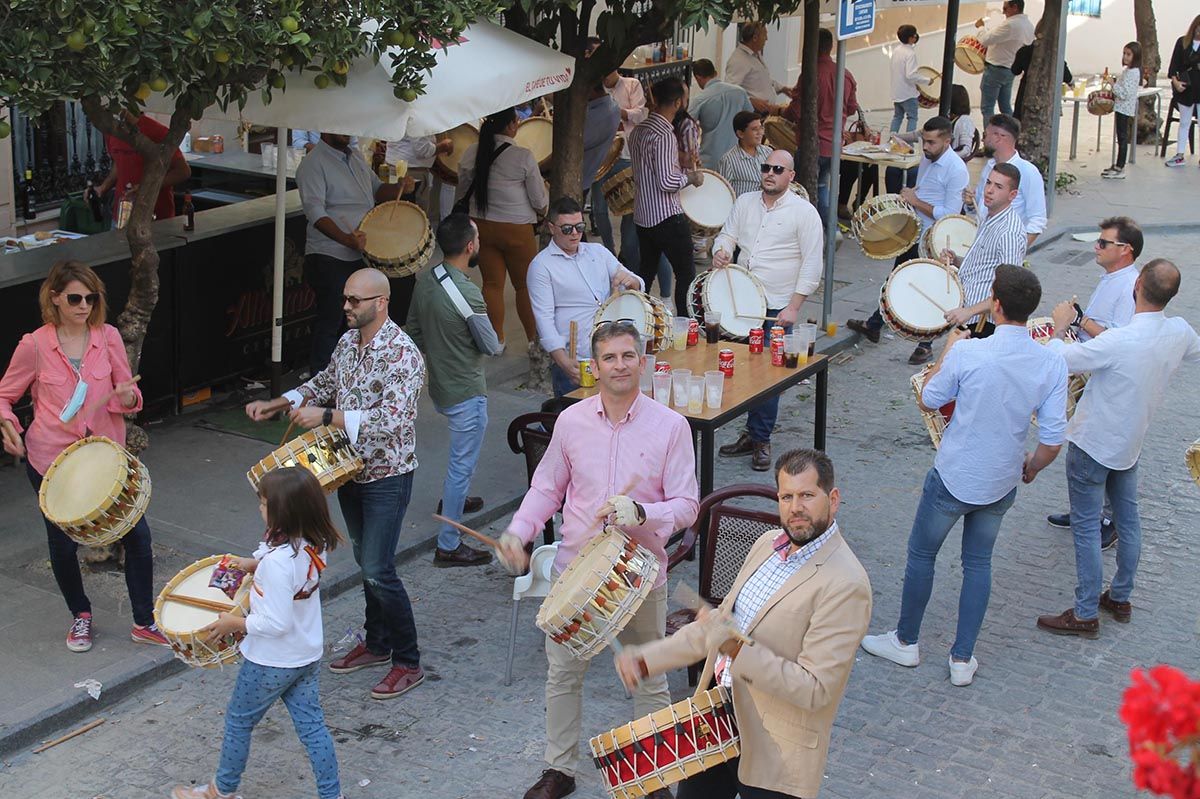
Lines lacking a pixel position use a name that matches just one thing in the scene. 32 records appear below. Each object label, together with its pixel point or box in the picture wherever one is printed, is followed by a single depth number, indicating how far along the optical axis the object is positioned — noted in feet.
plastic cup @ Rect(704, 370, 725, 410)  25.85
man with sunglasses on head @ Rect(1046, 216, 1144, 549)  25.94
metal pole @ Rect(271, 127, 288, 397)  31.01
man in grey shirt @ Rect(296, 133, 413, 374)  33.50
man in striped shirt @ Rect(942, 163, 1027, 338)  30.32
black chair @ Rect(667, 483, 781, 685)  21.34
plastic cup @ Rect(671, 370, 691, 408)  25.86
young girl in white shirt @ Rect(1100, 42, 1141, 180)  70.54
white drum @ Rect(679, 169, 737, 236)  41.16
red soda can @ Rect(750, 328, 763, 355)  29.71
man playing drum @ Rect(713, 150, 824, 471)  31.09
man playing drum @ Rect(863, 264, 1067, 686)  21.53
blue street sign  40.32
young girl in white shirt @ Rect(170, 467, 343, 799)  17.16
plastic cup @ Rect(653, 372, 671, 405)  25.93
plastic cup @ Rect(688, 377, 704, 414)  25.82
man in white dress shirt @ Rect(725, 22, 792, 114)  52.85
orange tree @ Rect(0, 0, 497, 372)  20.92
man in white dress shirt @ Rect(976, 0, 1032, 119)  70.79
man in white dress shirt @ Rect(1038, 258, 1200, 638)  23.53
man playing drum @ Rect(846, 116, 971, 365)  39.19
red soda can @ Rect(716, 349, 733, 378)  27.76
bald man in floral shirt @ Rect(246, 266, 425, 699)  20.95
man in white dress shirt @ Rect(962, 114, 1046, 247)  34.73
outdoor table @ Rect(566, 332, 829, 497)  25.62
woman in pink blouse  22.15
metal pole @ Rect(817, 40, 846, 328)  41.27
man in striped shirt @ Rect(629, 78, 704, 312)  37.91
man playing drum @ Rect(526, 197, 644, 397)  27.91
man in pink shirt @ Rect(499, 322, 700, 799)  18.38
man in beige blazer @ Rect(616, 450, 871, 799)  14.15
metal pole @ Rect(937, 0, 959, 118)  55.67
